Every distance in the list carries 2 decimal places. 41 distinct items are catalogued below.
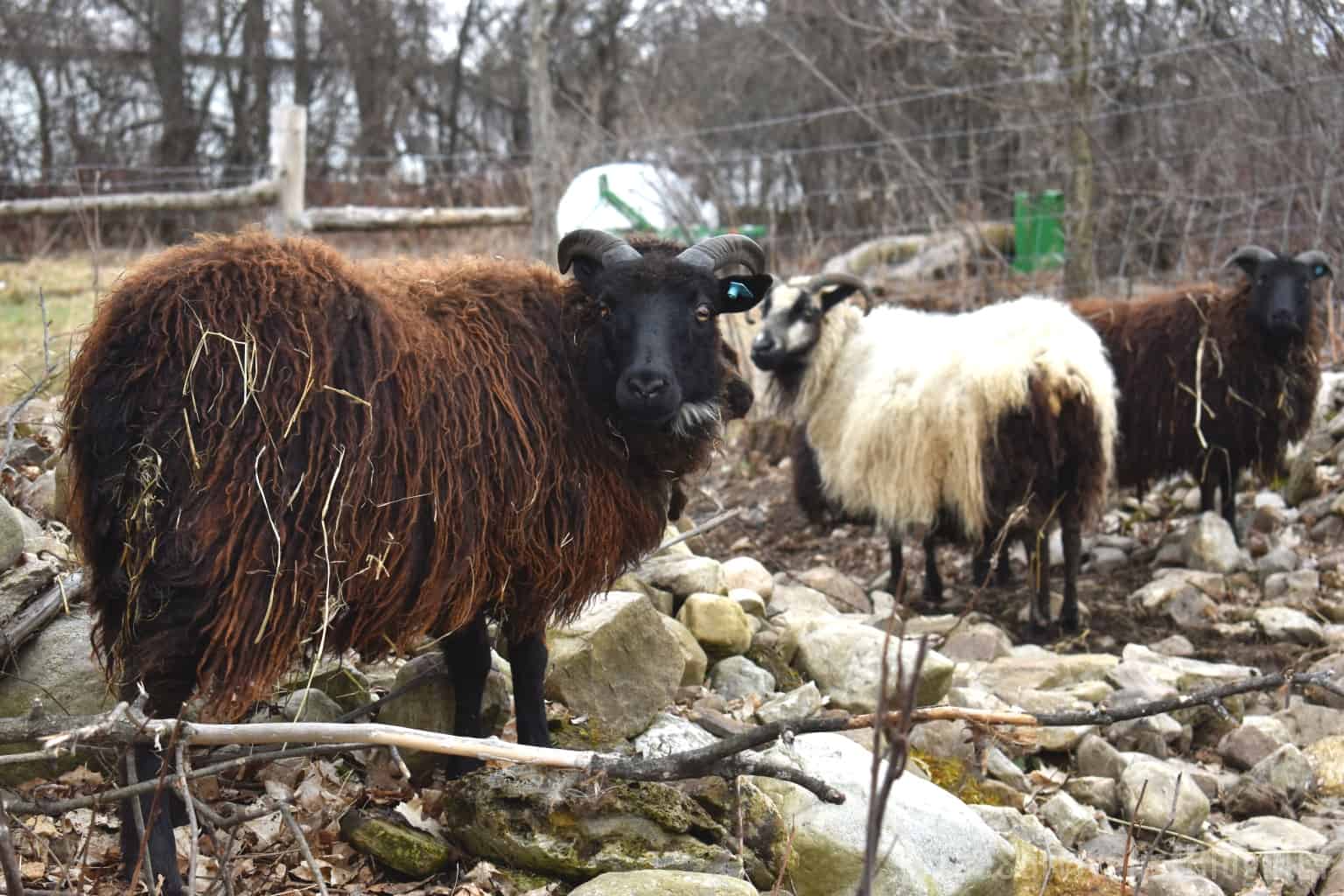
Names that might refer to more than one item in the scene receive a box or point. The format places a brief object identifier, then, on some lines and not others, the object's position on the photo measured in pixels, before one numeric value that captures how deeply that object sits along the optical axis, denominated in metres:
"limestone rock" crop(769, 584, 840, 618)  7.55
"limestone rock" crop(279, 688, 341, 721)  4.47
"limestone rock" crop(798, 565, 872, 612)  8.14
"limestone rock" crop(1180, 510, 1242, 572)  8.77
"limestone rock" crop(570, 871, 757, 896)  3.30
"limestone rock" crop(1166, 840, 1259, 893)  4.62
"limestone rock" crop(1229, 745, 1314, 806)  5.36
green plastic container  14.05
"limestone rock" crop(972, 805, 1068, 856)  4.62
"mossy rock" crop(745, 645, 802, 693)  5.84
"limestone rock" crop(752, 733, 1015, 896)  3.88
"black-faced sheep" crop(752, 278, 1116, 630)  7.68
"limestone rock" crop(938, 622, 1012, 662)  7.13
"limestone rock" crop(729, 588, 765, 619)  6.50
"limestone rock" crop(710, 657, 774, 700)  5.58
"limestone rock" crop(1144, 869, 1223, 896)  4.18
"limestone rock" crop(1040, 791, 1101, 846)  4.98
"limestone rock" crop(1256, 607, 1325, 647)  7.34
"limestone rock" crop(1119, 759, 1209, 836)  4.99
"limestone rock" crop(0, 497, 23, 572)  4.30
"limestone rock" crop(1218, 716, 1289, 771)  5.74
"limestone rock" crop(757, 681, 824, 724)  5.17
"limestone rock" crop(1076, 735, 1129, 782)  5.54
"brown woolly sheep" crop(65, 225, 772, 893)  3.55
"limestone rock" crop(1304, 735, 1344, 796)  5.52
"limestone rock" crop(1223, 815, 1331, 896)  4.57
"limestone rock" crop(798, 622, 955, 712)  5.50
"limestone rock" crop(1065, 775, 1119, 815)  5.32
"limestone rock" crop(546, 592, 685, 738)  4.78
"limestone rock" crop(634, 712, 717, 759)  4.57
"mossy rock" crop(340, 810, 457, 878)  3.80
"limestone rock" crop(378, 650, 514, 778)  4.57
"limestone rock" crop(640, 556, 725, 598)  6.19
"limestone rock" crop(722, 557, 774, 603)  7.07
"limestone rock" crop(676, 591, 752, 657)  5.81
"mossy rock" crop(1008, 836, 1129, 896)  4.15
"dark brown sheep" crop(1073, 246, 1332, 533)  9.29
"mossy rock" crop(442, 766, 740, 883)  3.72
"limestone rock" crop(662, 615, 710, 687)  5.51
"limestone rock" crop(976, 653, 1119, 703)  6.58
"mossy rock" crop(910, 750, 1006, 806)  5.04
